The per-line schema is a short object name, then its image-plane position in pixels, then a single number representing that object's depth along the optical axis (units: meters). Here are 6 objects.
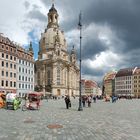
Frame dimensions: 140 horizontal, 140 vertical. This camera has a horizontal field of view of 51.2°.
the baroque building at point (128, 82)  94.47
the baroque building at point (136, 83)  91.49
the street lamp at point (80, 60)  15.65
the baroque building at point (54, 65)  73.86
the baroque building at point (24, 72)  46.87
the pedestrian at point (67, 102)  17.65
